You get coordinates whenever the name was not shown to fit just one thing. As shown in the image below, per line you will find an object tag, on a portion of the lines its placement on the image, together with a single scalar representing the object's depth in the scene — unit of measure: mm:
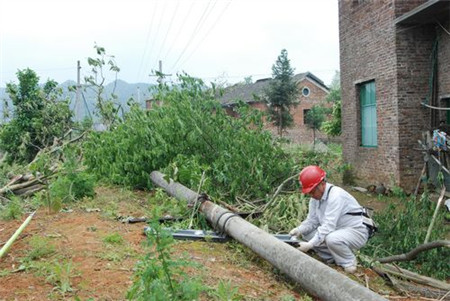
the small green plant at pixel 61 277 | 3733
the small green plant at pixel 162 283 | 2871
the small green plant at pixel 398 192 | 11078
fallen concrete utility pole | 3658
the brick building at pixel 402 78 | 11273
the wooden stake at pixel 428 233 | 6730
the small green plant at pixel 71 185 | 7758
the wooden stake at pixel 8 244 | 3330
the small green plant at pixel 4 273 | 4180
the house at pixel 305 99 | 37375
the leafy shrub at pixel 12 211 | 6809
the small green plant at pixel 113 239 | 5258
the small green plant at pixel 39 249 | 4641
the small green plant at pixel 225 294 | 3252
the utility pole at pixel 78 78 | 35862
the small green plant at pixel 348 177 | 13958
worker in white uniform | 5449
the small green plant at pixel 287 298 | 3989
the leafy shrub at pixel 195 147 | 8086
